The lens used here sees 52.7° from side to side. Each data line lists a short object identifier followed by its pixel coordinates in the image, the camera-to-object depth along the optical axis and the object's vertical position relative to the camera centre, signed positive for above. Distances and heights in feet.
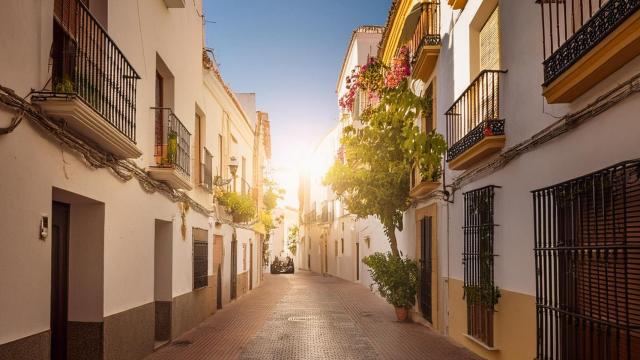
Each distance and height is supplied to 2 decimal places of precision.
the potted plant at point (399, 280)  46.85 -3.88
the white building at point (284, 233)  202.05 -1.84
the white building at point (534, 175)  16.34 +1.83
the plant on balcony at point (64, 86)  19.01 +4.18
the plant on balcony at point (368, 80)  37.19 +9.94
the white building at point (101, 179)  17.25 +1.85
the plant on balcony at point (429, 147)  24.80 +3.11
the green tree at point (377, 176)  48.42 +4.00
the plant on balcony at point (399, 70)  48.03 +11.74
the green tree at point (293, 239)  208.25 -3.89
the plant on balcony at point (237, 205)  57.21 +2.06
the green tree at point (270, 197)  107.55 +5.43
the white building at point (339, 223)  86.38 +0.70
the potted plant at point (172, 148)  33.01 +4.09
